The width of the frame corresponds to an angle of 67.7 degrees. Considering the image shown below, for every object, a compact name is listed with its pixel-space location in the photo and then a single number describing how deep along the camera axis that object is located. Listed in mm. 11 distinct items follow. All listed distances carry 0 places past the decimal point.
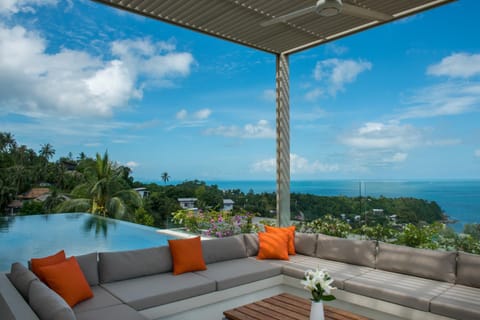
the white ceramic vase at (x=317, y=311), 2445
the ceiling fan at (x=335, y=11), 2703
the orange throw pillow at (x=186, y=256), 3640
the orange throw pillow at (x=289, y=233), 4531
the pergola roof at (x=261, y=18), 3865
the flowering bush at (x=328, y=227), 5242
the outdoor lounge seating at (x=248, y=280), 2600
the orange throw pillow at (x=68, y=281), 2646
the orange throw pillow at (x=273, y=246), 4293
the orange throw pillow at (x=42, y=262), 2716
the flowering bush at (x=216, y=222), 5883
